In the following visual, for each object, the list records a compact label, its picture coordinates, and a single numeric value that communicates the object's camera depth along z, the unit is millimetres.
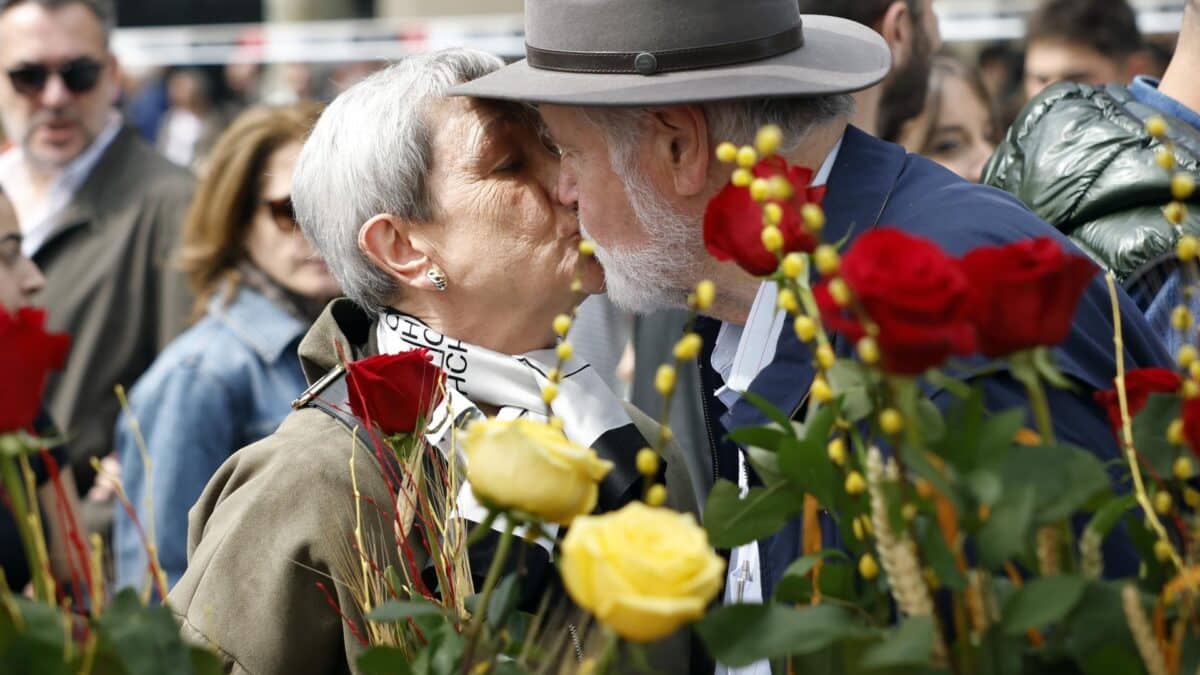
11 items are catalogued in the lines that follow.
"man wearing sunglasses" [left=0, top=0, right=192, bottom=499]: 4227
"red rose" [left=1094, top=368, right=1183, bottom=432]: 2434
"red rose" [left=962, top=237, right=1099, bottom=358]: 2336
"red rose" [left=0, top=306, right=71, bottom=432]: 2369
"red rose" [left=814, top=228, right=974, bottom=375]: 2237
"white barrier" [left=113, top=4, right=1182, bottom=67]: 7488
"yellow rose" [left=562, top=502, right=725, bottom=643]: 2285
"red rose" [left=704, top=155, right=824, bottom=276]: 2419
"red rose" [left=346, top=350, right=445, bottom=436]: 2641
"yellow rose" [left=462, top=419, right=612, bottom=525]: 2382
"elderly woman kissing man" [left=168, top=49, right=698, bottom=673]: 2951
